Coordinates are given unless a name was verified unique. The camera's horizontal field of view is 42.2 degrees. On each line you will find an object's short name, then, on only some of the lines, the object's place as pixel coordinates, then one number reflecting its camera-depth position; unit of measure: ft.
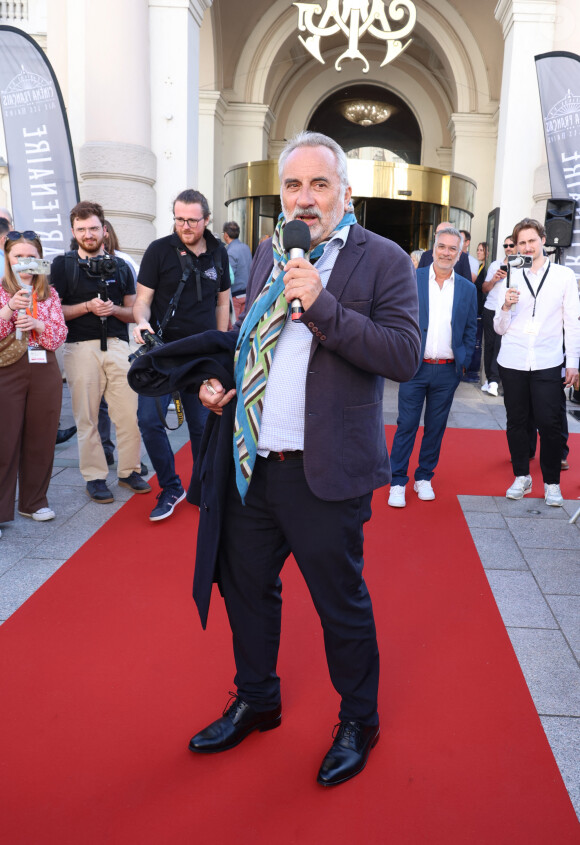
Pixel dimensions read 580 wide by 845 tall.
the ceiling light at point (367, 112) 72.84
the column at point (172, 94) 29.48
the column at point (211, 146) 49.65
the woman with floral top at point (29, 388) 14.69
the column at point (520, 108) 30.81
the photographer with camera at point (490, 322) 29.89
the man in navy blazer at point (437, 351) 17.16
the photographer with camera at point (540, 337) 16.90
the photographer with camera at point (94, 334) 16.39
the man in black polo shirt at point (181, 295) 15.10
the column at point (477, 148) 51.78
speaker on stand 27.66
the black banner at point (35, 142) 25.20
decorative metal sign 38.06
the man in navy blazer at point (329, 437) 7.08
